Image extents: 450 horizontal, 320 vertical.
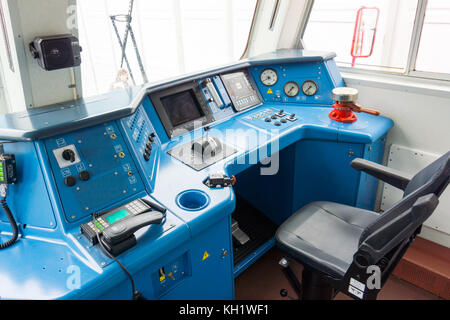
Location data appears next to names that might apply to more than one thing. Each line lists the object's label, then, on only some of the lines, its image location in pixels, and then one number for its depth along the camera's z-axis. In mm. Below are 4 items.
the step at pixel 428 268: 1952
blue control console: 1110
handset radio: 1083
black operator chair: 1091
